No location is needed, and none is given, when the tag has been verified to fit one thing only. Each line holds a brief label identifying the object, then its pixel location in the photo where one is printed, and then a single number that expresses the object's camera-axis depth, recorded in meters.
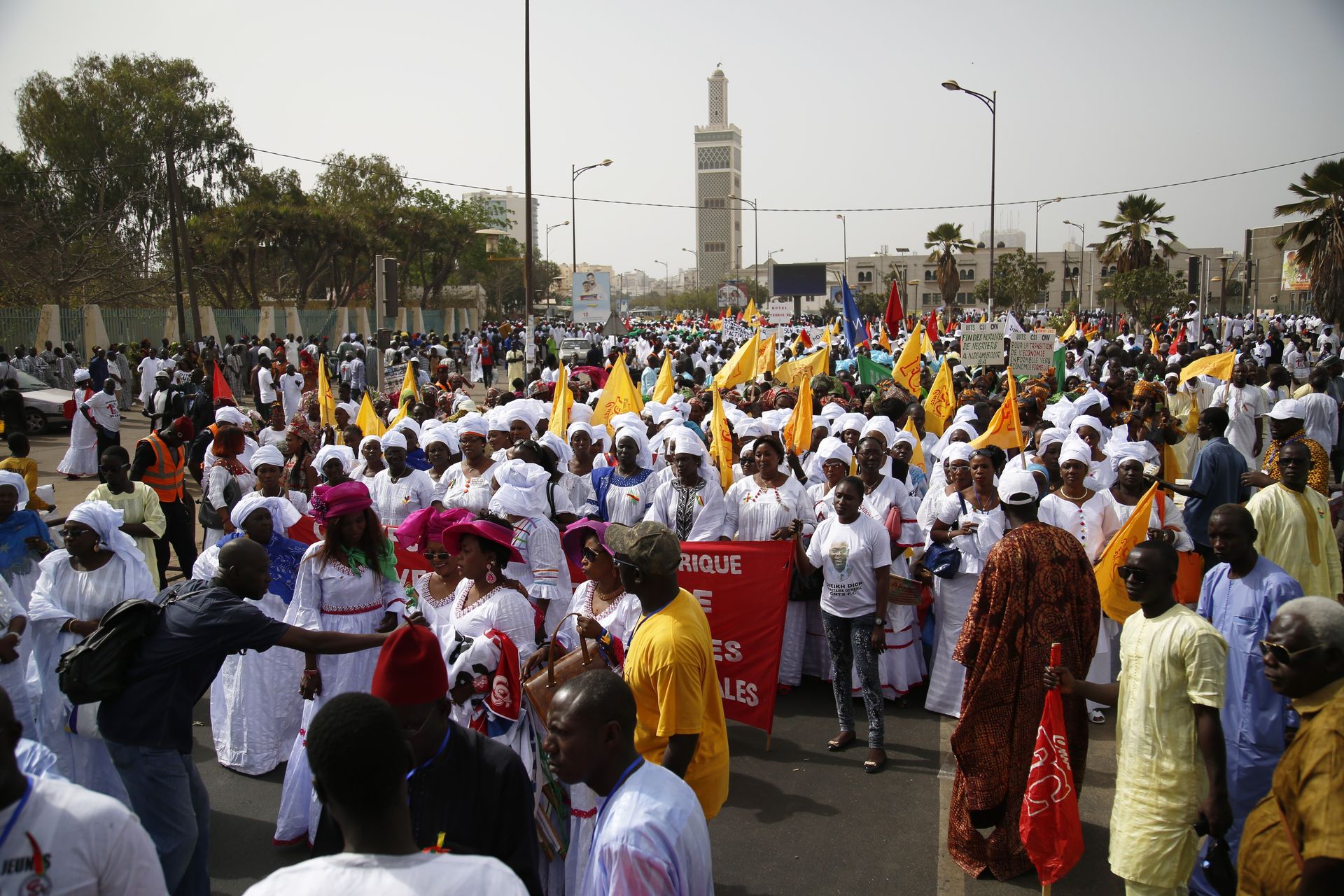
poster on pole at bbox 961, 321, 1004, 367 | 16.19
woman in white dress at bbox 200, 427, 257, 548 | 8.54
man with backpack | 3.92
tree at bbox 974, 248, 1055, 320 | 52.81
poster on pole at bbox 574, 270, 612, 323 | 35.00
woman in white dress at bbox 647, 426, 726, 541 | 7.14
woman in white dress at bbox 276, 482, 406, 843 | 5.18
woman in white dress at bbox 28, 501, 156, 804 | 5.00
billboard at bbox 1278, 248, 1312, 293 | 45.50
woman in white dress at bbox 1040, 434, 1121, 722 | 6.69
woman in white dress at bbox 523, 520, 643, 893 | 4.02
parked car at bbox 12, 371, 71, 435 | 22.89
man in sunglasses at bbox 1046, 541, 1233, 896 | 3.78
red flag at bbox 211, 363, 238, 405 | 12.97
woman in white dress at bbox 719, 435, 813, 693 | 7.12
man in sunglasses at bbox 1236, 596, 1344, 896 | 2.74
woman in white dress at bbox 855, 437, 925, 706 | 6.98
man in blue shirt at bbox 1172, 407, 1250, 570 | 7.66
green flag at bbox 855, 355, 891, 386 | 16.11
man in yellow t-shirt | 3.60
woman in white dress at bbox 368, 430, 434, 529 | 8.00
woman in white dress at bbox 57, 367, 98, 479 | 17.61
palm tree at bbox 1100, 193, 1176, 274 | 49.25
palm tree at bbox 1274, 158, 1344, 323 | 28.61
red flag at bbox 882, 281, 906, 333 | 22.09
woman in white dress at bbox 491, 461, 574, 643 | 5.66
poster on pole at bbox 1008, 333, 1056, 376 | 15.42
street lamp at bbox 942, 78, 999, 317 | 27.83
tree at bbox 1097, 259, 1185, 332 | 41.88
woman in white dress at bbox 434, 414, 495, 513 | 7.43
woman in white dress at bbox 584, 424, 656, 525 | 7.74
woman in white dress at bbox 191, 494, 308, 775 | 6.24
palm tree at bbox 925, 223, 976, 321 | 58.37
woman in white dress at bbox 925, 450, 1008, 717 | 6.57
